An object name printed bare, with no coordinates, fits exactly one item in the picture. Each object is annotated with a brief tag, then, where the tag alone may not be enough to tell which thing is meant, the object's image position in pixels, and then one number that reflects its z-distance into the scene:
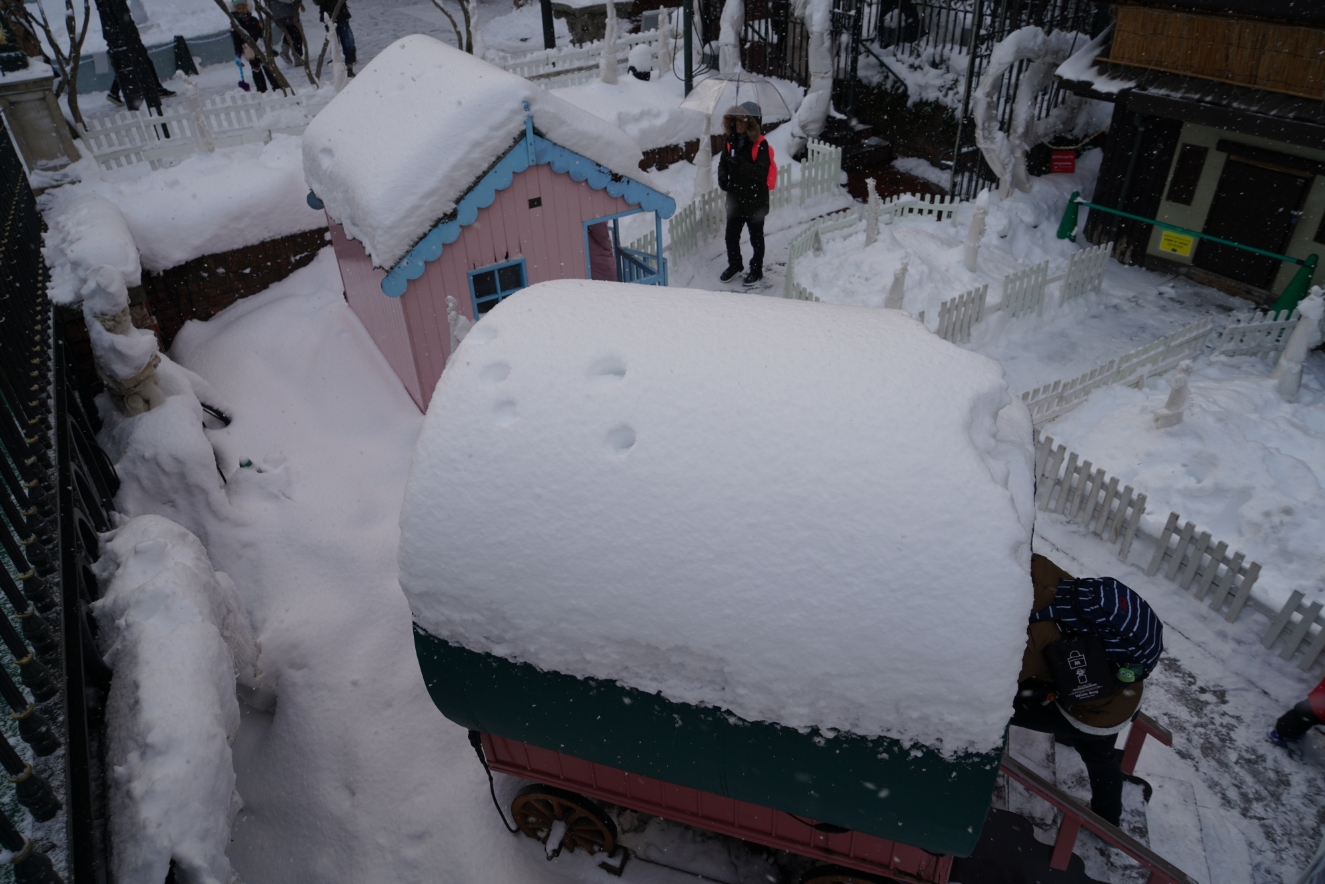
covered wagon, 2.89
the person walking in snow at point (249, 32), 16.06
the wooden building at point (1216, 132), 9.19
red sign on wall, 13.30
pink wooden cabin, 6.87
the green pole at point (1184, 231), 10.01
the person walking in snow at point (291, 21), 15.88
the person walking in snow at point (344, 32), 17.56
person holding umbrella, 10.08
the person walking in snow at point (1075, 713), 4.05
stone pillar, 8.30
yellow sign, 11.59
